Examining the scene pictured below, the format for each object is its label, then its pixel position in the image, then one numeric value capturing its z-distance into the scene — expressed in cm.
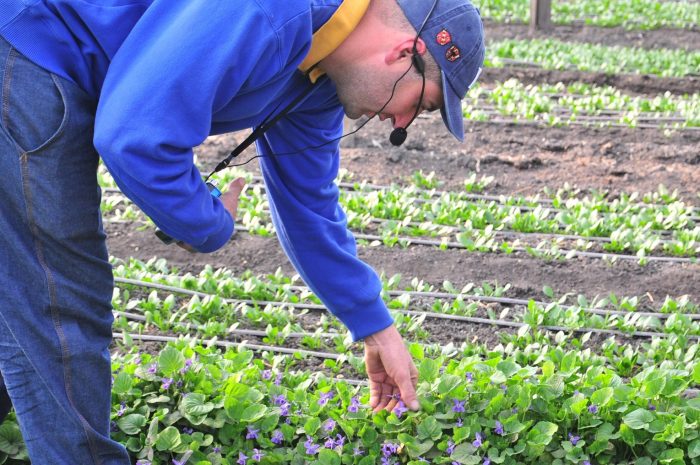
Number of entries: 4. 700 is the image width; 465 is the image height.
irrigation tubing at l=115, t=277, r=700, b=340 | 369
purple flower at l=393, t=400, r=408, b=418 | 276
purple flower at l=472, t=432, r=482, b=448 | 267
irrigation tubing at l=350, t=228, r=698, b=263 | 442
